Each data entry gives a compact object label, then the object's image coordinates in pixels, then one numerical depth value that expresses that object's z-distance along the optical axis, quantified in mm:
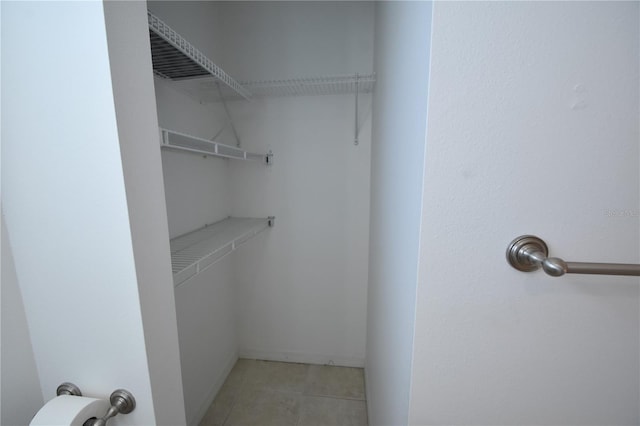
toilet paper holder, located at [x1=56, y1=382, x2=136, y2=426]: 568
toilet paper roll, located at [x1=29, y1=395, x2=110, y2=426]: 526
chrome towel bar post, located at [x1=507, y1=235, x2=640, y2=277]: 418
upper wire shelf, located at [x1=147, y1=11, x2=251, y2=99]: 790
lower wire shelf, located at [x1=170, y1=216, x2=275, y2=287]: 886
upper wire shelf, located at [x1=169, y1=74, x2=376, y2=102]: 1303
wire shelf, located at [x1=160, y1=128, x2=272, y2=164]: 767
